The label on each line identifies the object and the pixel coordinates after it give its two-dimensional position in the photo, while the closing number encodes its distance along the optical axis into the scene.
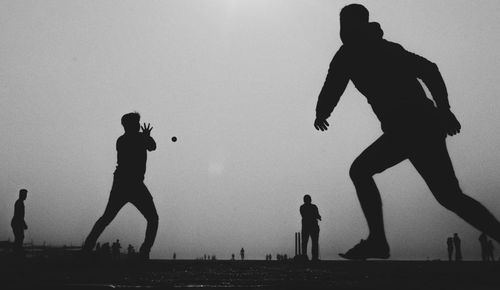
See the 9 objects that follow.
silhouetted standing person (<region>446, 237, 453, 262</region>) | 25.31
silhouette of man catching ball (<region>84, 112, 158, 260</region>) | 7.39
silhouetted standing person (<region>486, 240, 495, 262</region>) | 24.91
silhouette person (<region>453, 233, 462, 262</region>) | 24.01
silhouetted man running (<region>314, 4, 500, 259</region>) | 3.41
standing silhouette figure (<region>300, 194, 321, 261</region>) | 13.94
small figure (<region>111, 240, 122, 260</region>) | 27.71
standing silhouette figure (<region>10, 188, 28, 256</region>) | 15.16
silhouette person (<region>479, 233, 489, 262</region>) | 22.39
